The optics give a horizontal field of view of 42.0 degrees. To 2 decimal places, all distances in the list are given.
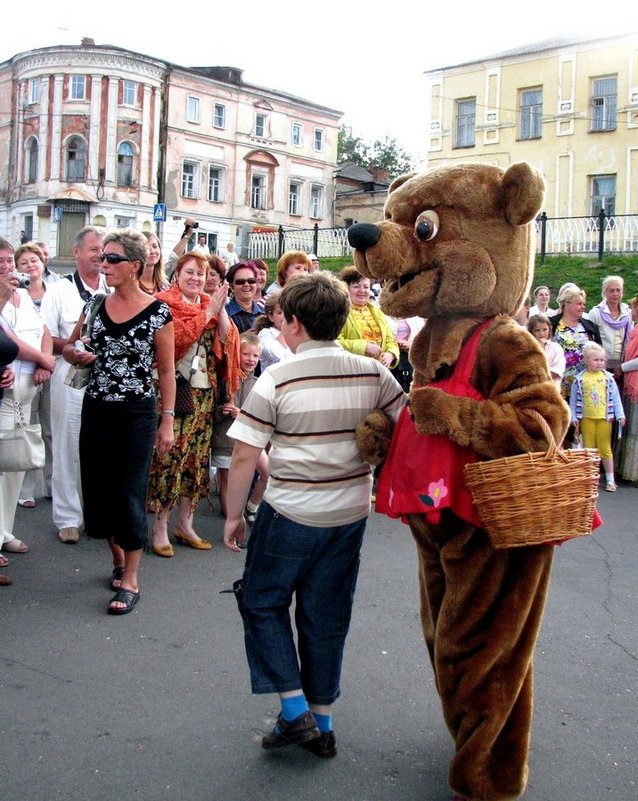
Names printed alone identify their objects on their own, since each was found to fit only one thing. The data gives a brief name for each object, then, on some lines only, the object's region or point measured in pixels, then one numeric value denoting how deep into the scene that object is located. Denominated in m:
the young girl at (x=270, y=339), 7.11
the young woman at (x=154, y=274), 6.69
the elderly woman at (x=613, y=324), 9.74
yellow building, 30.91
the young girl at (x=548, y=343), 8.80
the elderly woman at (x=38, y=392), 7.16
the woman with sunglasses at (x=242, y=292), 7.18
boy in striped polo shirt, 3.17
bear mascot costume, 2.85
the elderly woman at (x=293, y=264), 7.21
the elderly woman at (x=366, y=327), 6.96
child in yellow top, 9.12
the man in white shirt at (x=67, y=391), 6.05
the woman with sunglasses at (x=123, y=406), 4.90
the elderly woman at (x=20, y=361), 5.39
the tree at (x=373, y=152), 67.25
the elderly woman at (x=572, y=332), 9.43
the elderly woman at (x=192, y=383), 5.96
